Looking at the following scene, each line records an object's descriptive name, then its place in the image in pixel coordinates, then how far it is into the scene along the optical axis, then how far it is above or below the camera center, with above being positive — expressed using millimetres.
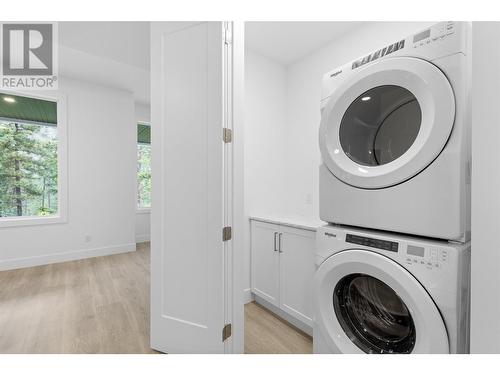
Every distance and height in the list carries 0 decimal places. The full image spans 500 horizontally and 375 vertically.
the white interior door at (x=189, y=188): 1452 -34
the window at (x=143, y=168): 5004 +299
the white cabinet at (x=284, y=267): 1821 -685
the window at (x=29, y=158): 3416 +347
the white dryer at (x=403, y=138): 1000 +221
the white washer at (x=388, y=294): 981 -508
